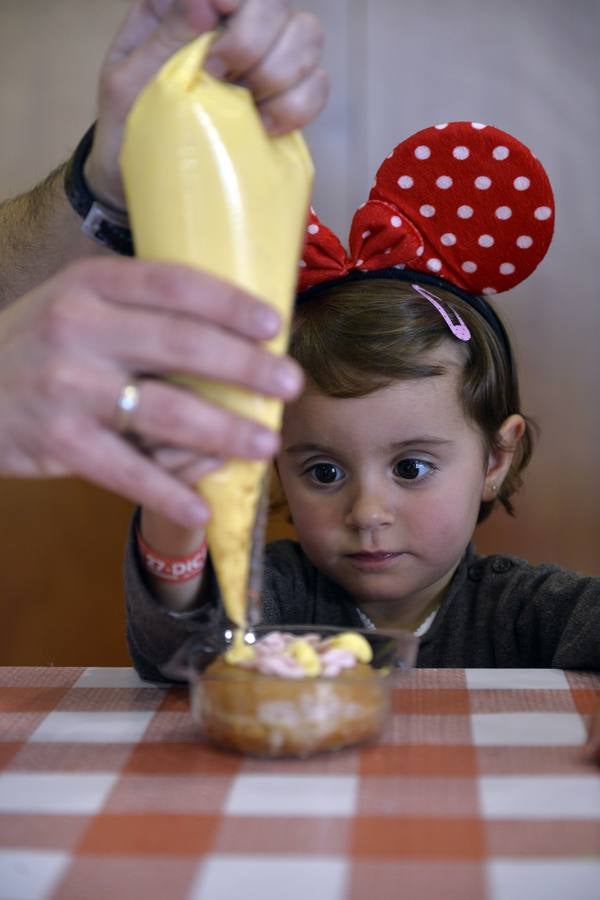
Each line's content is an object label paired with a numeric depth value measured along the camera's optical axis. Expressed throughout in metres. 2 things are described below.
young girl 1.47
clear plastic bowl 0.90
